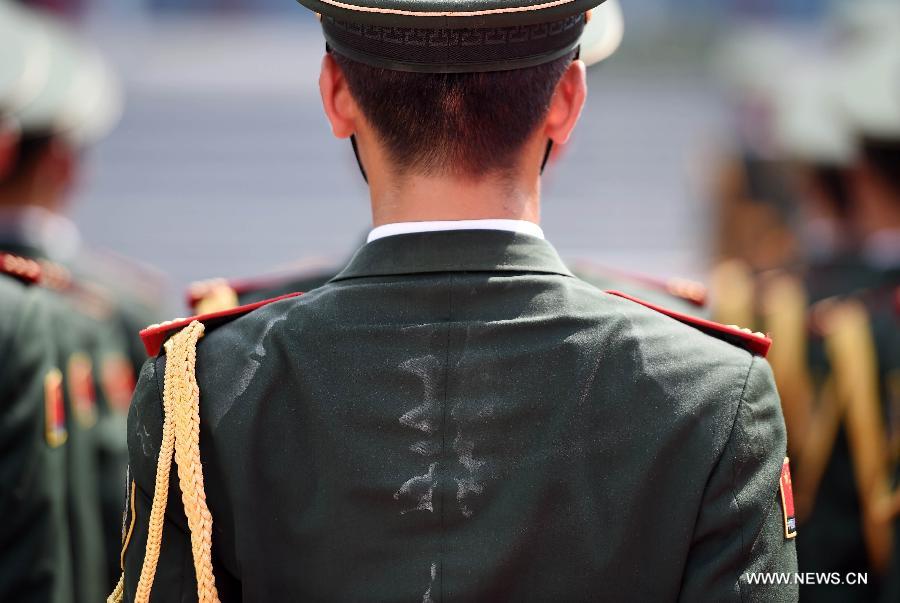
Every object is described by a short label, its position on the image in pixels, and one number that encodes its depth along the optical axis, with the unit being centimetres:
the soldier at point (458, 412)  314
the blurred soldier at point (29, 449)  535
